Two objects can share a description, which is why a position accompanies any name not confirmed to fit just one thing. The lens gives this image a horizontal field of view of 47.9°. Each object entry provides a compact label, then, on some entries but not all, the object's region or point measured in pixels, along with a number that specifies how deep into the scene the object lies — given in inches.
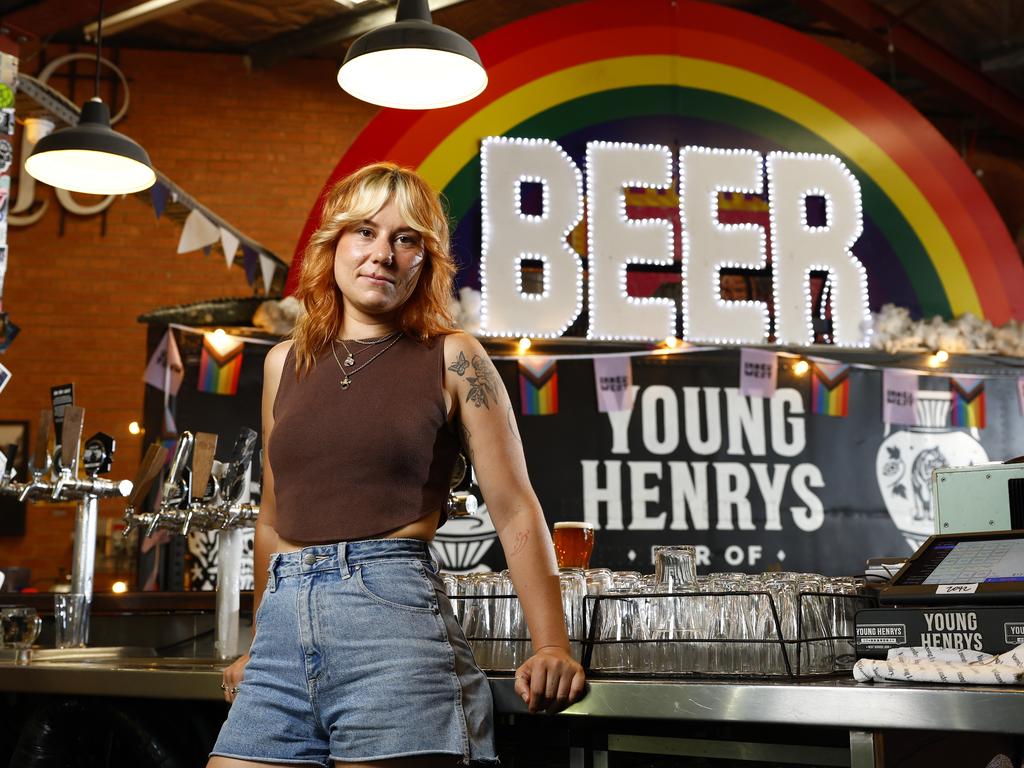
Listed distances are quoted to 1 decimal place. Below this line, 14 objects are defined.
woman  63.8
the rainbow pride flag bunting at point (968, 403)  252.5
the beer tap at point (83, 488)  117.2
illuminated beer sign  237.5
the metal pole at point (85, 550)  117.0
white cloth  56.6
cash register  61.4
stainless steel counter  55.1
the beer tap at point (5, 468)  115.0
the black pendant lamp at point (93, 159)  178.7
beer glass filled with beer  90.2
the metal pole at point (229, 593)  107.3
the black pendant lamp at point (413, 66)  156.1
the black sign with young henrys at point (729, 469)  235.0
